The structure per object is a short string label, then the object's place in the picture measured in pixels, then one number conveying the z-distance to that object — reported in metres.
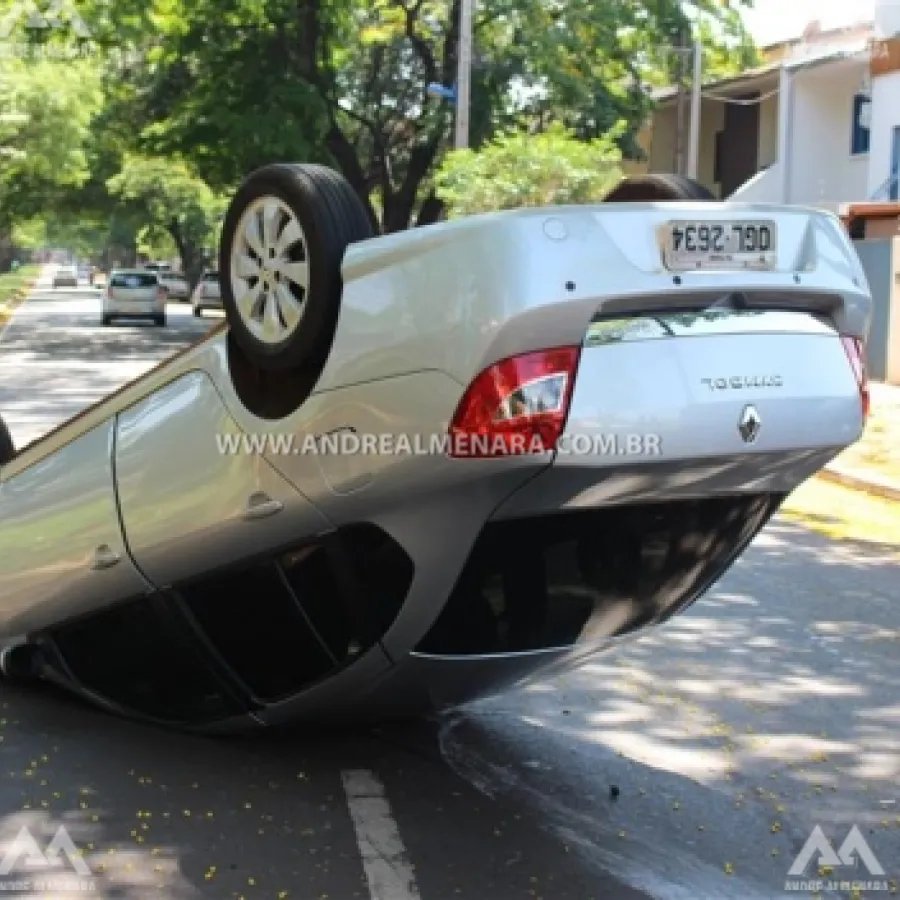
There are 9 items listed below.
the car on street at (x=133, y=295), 37.34
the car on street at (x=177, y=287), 63.72
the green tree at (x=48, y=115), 38.91
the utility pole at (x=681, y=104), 28.33
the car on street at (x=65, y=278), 89.59
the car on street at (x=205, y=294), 44.00
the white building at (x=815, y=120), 26.67
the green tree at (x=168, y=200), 52.38
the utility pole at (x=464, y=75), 22.69
